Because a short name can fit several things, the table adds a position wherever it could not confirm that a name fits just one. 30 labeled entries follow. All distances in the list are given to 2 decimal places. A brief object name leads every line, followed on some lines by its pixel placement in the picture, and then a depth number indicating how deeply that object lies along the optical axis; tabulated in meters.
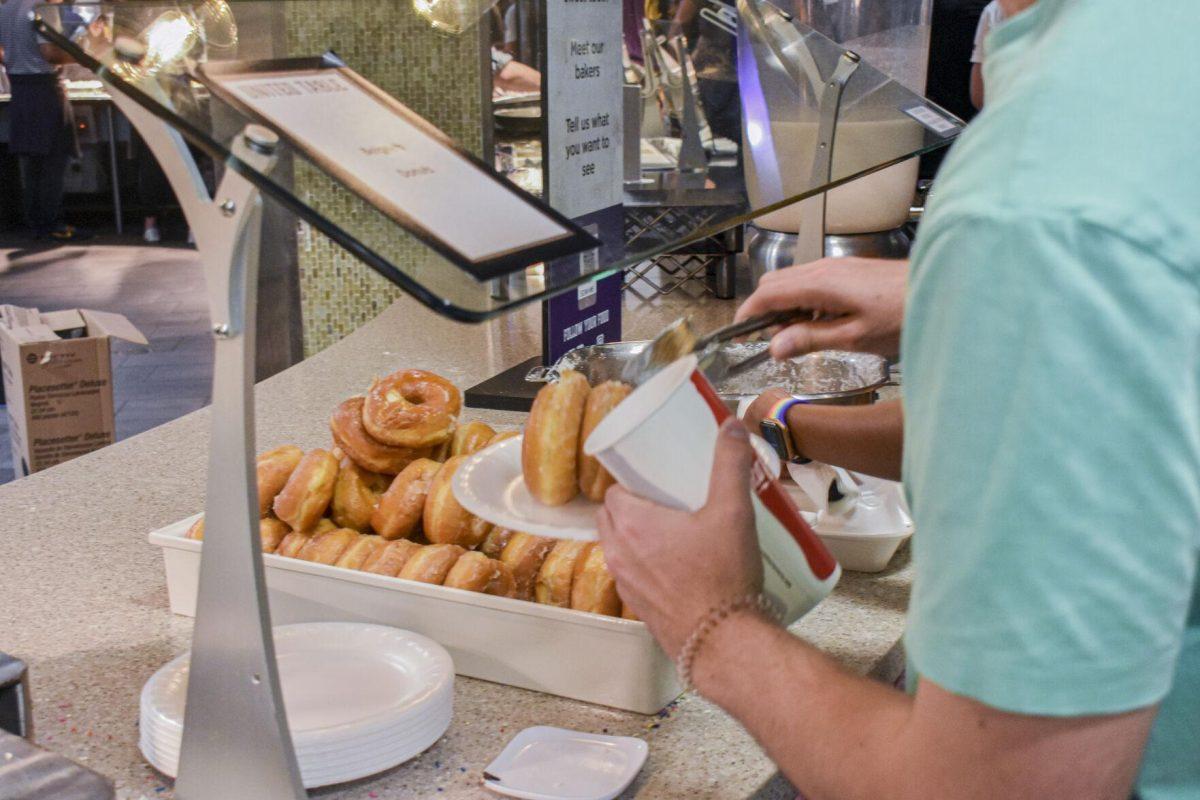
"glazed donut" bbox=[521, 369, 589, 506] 0.99
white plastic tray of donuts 1.11
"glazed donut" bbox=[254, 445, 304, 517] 1.31
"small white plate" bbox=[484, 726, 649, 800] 0.99
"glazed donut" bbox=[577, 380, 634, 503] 0.97
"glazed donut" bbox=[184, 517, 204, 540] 1.29
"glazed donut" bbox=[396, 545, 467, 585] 1.20
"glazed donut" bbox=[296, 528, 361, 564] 1.24
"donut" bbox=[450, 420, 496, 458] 1.42
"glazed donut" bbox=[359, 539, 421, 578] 1.22
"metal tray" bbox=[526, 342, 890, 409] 1.62
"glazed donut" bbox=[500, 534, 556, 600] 1.22
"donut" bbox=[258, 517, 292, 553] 1.28
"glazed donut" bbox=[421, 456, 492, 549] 1.27
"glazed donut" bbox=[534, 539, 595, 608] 1.19
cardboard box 2.64
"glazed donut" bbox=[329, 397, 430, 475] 1.36
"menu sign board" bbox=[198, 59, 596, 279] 0.75
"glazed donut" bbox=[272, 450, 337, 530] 1.29
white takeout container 1.39
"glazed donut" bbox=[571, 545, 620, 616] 1.15
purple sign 2.03
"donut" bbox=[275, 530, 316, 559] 1.27
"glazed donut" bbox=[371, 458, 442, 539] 1.30
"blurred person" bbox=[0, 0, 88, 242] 7.25
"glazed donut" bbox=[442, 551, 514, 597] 1.18
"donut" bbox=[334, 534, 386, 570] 1.23
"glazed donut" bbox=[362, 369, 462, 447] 1.37
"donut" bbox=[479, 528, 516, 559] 1.27
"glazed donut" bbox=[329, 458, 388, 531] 1.32
